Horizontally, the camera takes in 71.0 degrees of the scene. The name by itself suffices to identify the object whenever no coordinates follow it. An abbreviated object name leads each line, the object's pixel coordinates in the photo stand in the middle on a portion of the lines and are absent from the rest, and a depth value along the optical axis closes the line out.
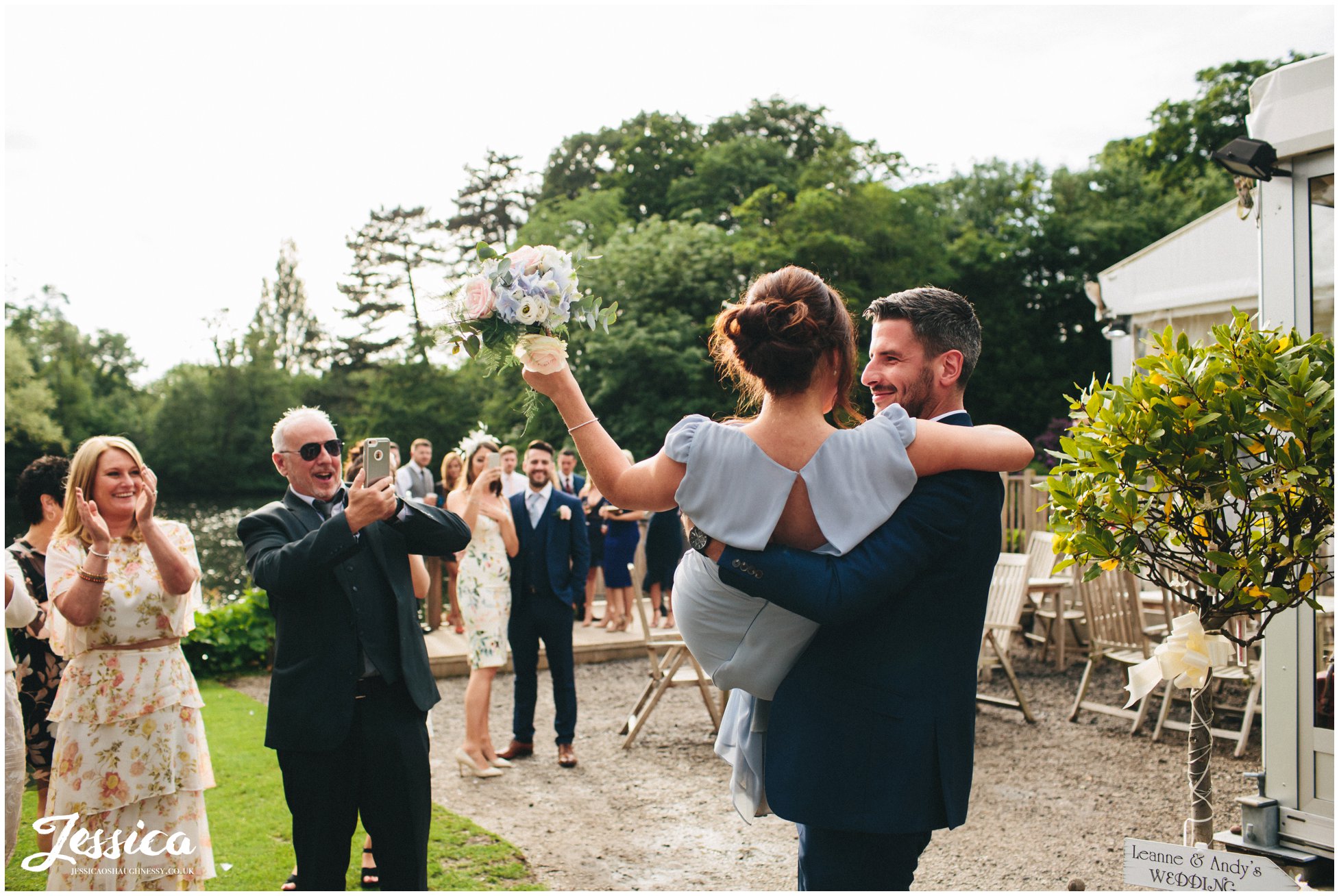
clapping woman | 3.59
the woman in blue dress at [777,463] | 1.83
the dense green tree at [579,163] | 36.06
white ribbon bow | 2.59
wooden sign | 2.50
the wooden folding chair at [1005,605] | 7.73
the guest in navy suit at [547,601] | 6.75
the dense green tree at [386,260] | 44.09
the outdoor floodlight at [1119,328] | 11.53
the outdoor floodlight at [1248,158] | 4.15
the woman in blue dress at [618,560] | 10.95
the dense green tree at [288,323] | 55.47
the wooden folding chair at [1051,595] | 9.21
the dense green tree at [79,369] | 34.59
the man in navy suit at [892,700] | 1.82
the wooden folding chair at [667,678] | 7.02
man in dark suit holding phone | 3.18
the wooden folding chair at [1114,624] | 7.38
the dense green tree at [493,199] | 42.16
